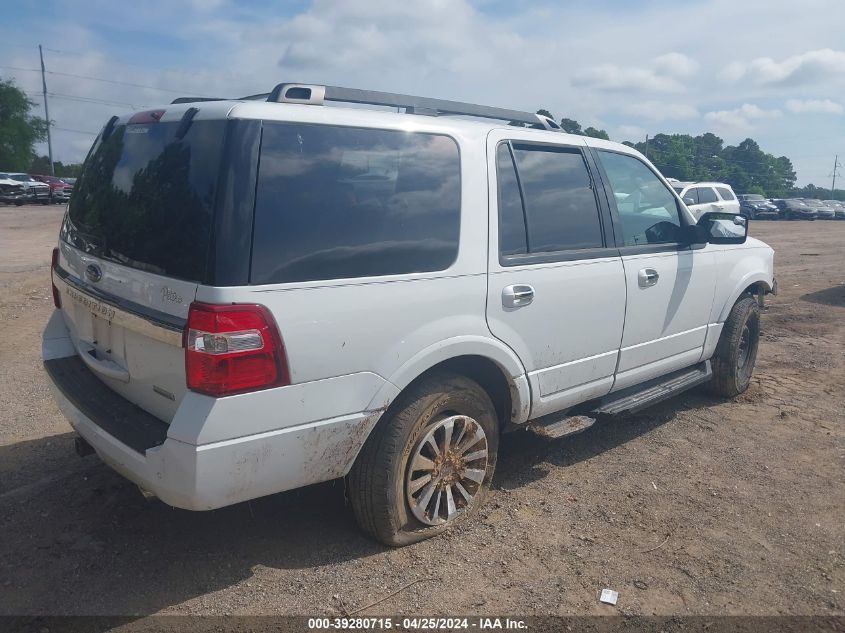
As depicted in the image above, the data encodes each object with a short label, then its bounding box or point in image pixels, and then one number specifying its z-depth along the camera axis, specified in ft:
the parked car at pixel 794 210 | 138.85
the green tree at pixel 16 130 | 193.45
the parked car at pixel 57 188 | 120.06
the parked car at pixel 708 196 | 66.74
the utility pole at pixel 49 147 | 195.58
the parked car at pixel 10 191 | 108.99
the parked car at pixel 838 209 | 149.01
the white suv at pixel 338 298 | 8.80
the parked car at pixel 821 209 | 143.13
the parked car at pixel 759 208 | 134.63
